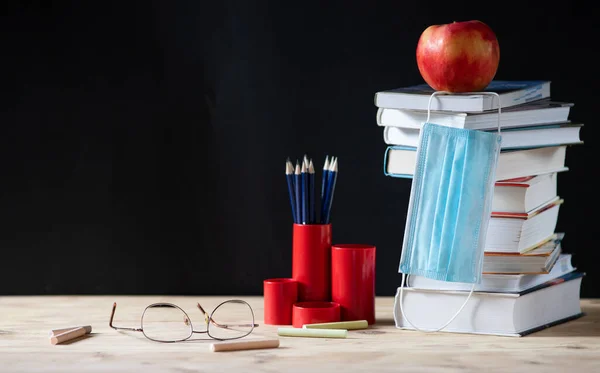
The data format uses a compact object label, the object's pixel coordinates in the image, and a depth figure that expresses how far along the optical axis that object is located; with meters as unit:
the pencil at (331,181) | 1.90
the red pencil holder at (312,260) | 1.90
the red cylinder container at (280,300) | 1.89
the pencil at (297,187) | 1.89
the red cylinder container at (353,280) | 1.88
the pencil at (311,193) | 1.89
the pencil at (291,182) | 1.90
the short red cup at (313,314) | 1.86
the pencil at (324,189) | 1.90
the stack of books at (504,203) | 1.82
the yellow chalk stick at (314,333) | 1.82
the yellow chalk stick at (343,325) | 1.84
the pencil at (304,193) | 1.89
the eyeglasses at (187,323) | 1.84
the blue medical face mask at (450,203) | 1.80
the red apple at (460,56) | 1.81
